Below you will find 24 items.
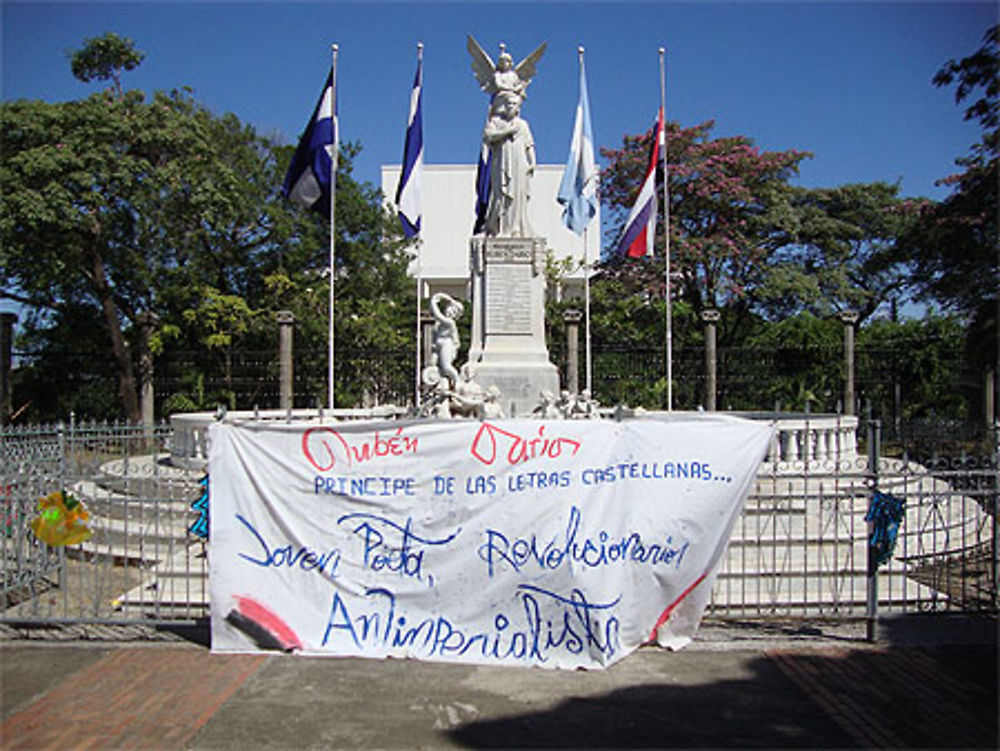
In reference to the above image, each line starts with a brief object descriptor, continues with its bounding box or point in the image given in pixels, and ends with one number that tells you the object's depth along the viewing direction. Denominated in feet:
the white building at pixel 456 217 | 135.95
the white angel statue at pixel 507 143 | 44.21
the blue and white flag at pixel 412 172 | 45.55
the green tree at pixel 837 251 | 83.35
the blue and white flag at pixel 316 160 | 44.27
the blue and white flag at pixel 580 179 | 49.26
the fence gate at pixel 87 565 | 21.71
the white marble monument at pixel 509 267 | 42.22
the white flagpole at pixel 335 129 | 44.65
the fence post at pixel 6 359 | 61.72
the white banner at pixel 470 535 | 18.16
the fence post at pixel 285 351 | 61.06
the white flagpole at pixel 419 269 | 47.75
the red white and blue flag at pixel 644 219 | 48.55
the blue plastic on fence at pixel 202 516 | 19.92
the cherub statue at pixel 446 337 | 36.88
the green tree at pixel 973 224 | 45.06
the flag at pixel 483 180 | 45.06
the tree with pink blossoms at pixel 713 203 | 78.38
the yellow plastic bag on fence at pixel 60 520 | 21.08
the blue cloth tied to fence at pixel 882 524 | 20.01
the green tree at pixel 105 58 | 65.72
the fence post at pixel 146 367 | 62.69
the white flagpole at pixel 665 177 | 49.44
